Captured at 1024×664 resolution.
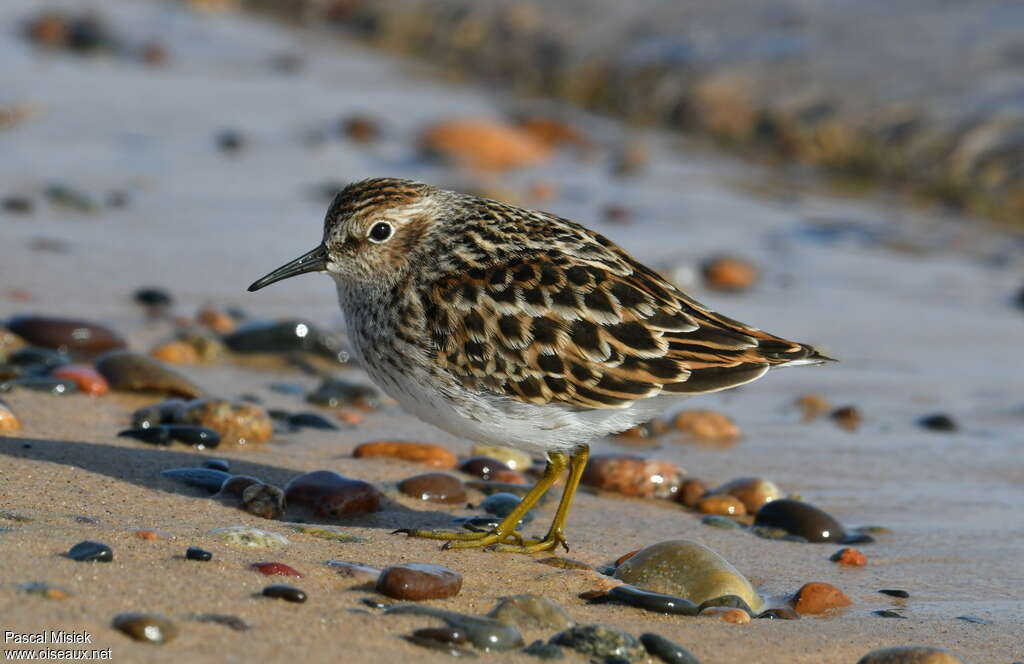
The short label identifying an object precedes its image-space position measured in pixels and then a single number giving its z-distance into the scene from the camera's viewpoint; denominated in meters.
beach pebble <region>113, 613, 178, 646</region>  8.09
